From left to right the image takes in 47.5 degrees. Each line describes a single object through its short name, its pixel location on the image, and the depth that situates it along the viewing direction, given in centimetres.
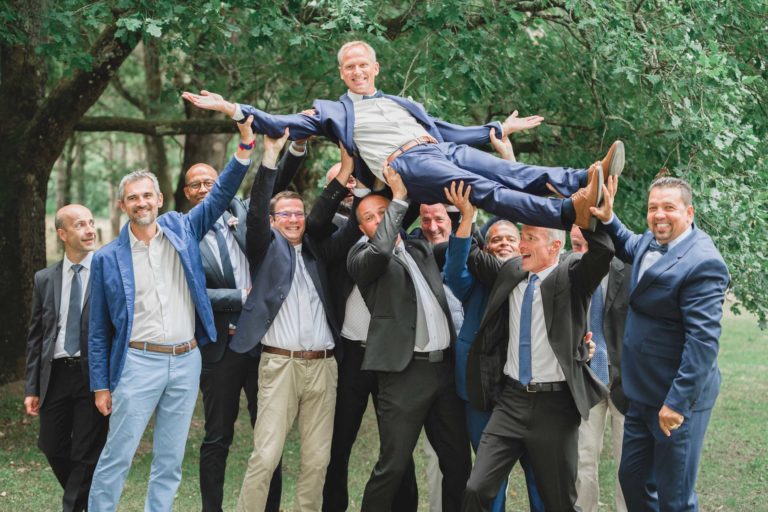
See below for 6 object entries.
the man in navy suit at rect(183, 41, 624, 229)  444
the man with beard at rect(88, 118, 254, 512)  505
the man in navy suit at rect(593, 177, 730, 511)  452
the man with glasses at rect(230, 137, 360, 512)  536
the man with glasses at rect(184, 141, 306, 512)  558
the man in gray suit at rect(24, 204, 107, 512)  573
